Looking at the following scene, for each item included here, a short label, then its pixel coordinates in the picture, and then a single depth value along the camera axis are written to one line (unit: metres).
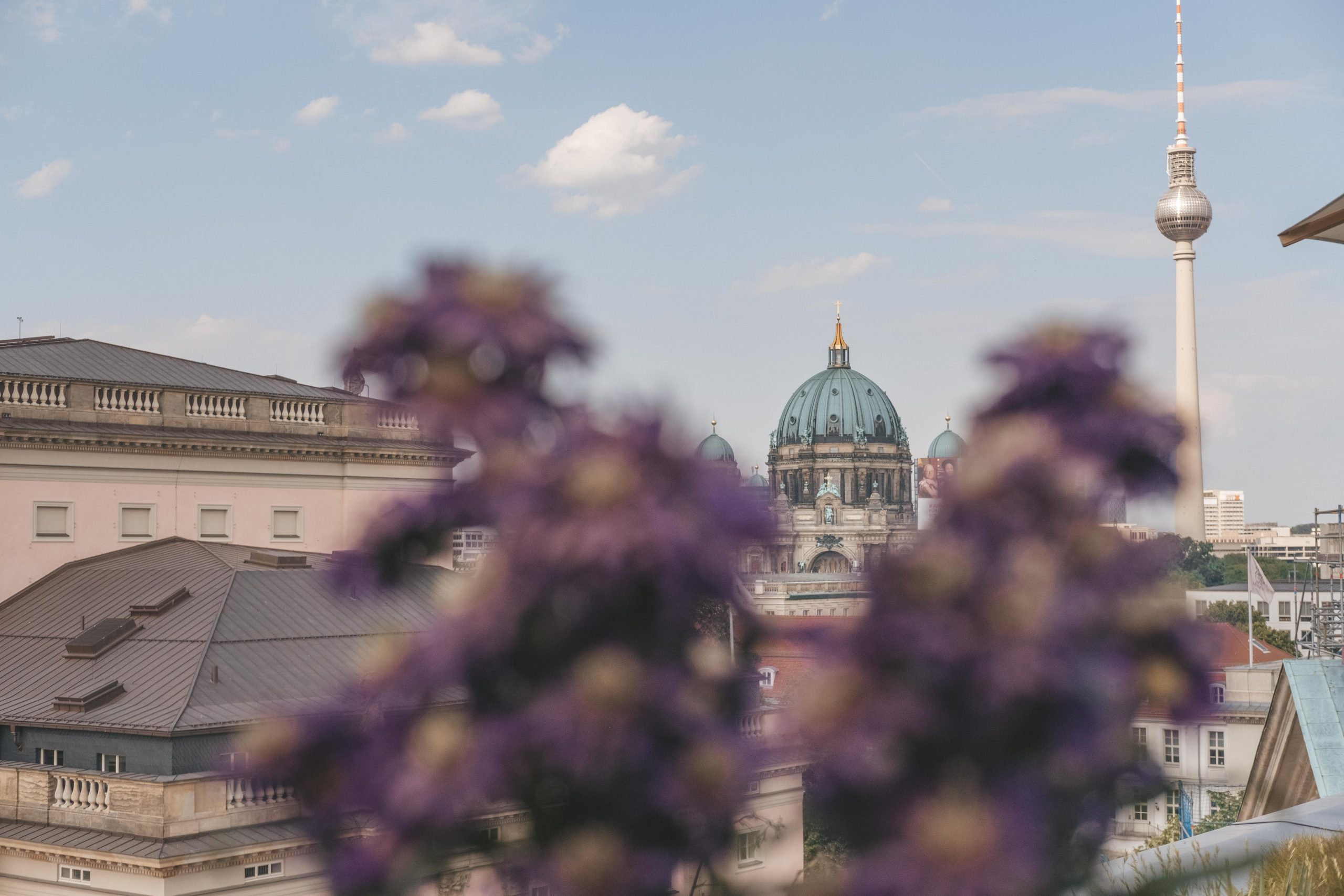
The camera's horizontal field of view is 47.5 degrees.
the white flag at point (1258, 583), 51.63
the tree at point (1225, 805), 36.66
